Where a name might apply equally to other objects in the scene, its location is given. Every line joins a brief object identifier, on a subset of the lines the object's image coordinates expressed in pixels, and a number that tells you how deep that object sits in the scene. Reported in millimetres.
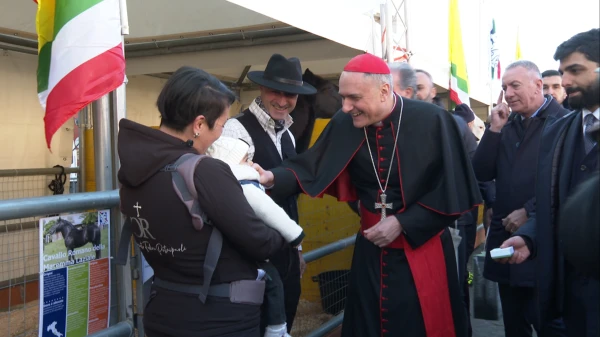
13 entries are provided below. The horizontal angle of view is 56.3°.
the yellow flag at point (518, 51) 18234
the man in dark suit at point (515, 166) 3320
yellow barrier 4961
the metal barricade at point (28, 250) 2031
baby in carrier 2031
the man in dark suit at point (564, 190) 2330
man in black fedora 2918
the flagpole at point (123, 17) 2520
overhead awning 3564
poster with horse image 2123
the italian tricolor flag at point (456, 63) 7426
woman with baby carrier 1810
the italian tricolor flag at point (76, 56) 2383
